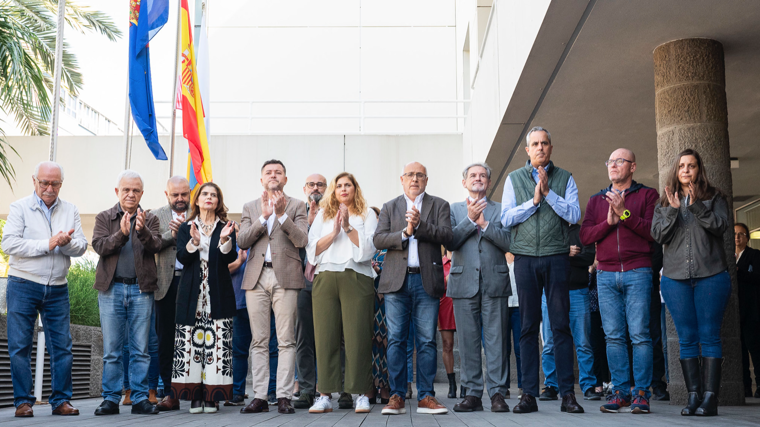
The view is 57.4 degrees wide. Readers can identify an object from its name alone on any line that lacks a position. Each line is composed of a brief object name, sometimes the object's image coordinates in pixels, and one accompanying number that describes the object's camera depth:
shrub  7.79
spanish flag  9.78
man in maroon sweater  4.69
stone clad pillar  5.23
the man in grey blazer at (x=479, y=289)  4.84
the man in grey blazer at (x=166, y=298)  5.71
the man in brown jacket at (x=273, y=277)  5.02
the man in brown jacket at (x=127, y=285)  5.02
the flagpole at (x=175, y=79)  8.80
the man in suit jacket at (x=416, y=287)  4.84
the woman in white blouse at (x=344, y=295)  5.01
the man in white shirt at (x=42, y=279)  4.83
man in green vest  4.62
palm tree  9.09
